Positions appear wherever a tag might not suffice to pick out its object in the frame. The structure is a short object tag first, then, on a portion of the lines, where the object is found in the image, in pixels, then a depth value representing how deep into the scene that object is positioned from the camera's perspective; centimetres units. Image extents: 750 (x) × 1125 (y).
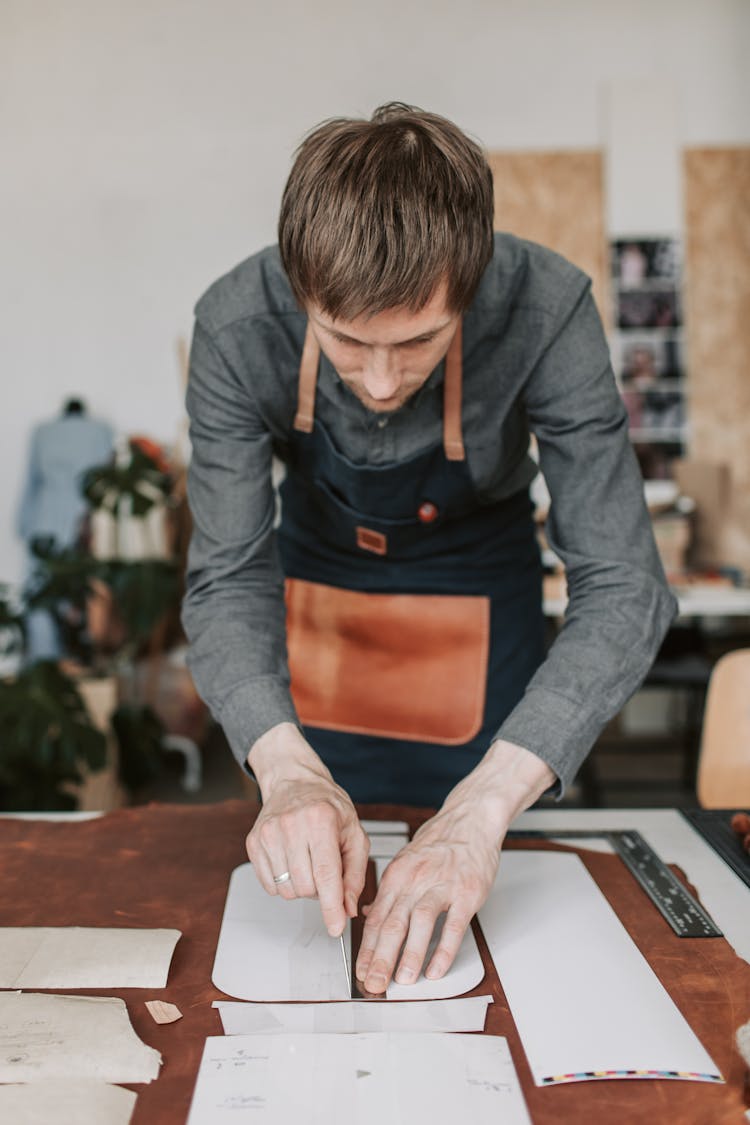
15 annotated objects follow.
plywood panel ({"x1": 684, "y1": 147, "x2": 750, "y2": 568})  504
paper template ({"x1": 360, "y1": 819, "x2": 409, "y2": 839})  124
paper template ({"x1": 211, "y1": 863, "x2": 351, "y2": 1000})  90
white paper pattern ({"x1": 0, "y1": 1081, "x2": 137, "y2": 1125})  72
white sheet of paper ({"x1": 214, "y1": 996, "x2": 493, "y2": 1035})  84
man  92
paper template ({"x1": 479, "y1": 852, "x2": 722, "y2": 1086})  79
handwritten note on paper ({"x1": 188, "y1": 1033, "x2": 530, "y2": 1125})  73
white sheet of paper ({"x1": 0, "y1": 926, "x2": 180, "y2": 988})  91
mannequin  485
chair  153
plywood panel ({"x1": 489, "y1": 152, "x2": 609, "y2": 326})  506
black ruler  101
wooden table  75
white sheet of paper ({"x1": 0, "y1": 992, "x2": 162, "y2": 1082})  77
